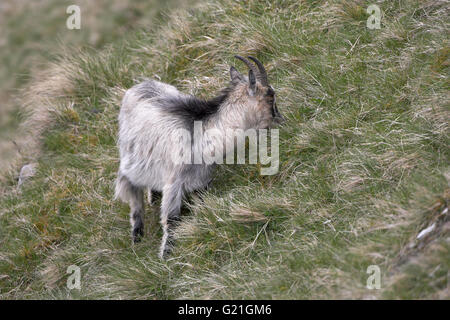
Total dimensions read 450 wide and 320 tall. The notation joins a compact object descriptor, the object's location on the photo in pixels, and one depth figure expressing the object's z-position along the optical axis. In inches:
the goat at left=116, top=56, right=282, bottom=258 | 532.4
